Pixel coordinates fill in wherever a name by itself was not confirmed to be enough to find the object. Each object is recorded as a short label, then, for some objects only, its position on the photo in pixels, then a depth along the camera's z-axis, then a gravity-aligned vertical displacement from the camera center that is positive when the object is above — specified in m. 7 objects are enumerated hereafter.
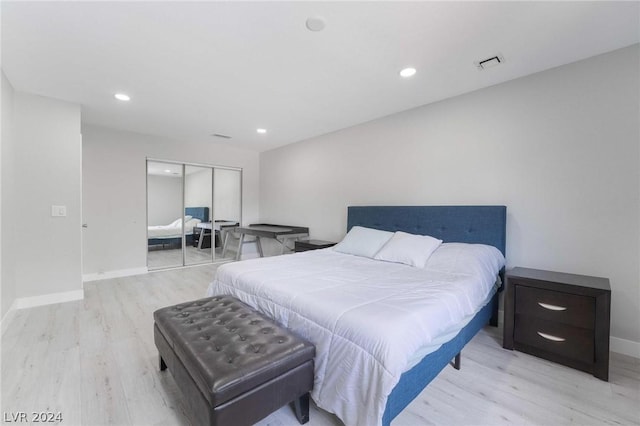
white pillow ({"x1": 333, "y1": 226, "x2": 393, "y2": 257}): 3.03 -0.42
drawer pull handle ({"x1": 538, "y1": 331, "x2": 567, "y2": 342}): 2.00 -0.99
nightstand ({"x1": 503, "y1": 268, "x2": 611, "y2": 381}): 1.84 -0.82
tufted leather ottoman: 1.15 -0.77
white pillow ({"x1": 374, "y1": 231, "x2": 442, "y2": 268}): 2.58 -0.43
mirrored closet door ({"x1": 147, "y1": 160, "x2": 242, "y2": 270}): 4.86 -0.14
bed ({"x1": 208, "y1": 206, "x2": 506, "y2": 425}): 1.25 -0.61
